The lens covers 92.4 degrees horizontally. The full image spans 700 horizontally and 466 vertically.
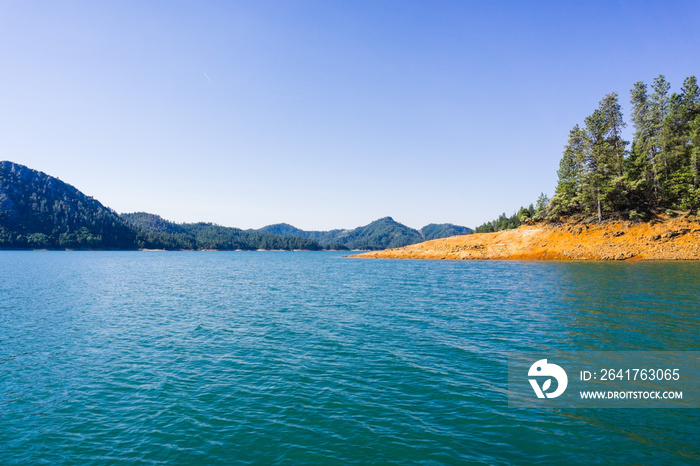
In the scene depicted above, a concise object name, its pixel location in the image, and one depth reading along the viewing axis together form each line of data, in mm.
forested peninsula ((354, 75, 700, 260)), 82938
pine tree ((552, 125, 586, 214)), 101375
